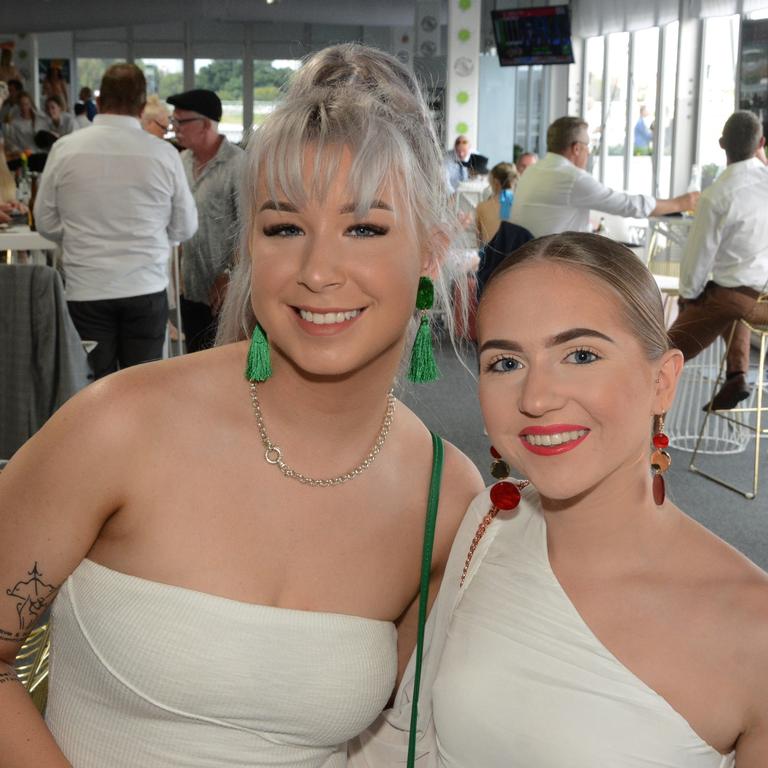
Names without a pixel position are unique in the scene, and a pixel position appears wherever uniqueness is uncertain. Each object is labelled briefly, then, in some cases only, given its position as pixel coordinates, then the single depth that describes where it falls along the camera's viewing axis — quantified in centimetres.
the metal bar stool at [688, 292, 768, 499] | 495
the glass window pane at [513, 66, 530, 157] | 1820
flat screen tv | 1451
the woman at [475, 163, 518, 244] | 803
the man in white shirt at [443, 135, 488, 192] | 1074
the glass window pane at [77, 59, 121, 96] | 2214
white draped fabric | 1083
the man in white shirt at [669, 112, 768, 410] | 547
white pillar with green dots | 1323
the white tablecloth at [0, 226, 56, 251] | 516
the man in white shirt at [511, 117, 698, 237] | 564
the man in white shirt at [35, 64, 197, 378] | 449
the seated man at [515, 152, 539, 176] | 1127
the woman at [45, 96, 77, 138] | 1289
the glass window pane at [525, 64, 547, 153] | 1797
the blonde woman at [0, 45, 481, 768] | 132
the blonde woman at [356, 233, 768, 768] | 113
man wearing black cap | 509
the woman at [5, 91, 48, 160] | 1244
